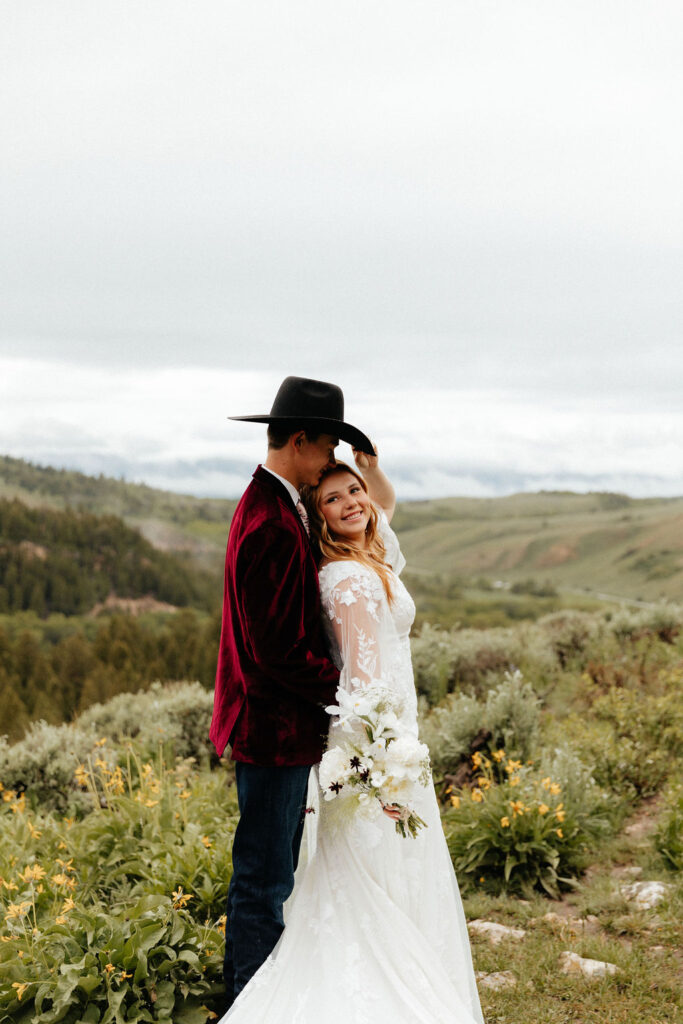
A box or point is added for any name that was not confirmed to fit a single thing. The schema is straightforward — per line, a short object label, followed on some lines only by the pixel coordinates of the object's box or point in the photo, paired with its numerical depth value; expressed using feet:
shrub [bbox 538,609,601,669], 37.12
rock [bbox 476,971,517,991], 13.08
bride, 9.67
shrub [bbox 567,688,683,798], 21.17
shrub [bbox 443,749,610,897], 16.93
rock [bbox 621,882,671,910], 15.62
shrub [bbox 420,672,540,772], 21.80
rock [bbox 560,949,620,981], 13.24
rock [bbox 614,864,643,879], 17.10
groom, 9.62
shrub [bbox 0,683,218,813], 23.09
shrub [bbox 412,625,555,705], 31.45
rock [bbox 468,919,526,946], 14.73
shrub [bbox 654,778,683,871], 16.98
